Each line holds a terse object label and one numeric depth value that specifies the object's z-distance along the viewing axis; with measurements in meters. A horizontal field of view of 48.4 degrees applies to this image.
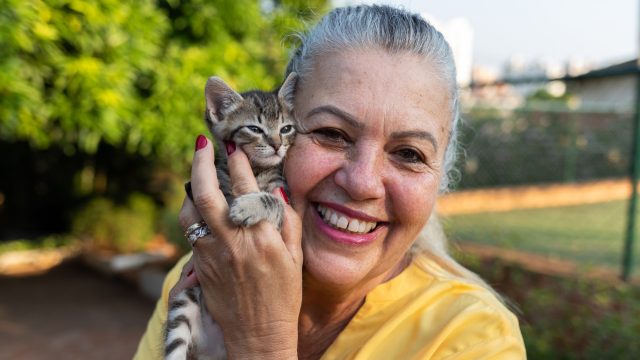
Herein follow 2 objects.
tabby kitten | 0.55
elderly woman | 0.53
